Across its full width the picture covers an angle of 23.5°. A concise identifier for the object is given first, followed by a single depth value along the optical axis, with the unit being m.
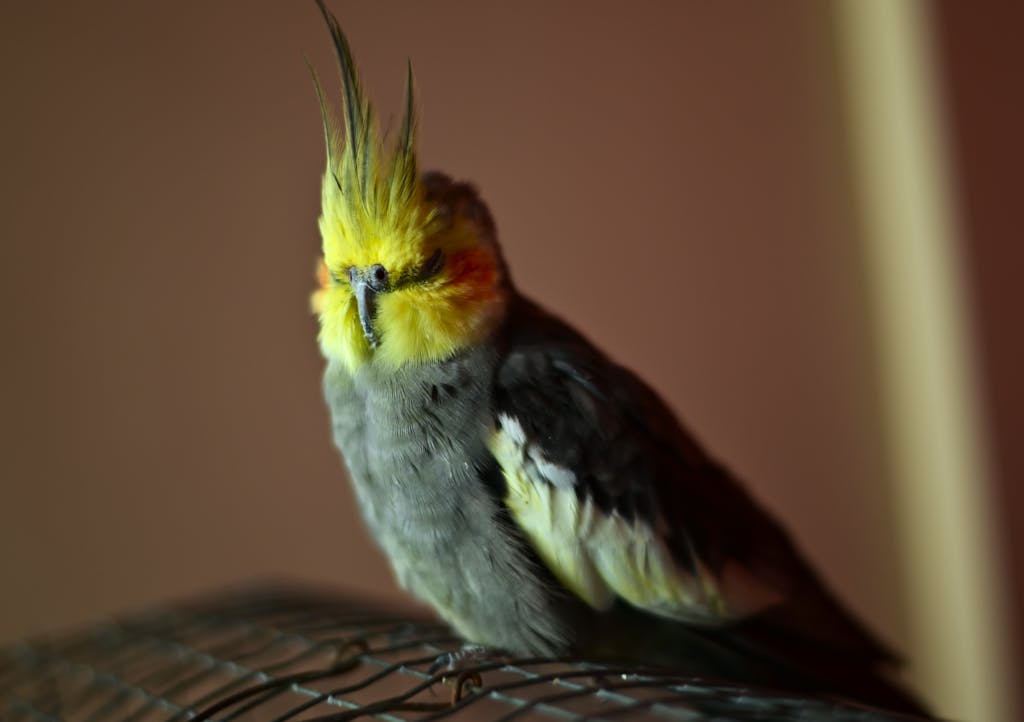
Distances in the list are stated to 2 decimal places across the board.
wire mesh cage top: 0.55
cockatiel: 0.57
